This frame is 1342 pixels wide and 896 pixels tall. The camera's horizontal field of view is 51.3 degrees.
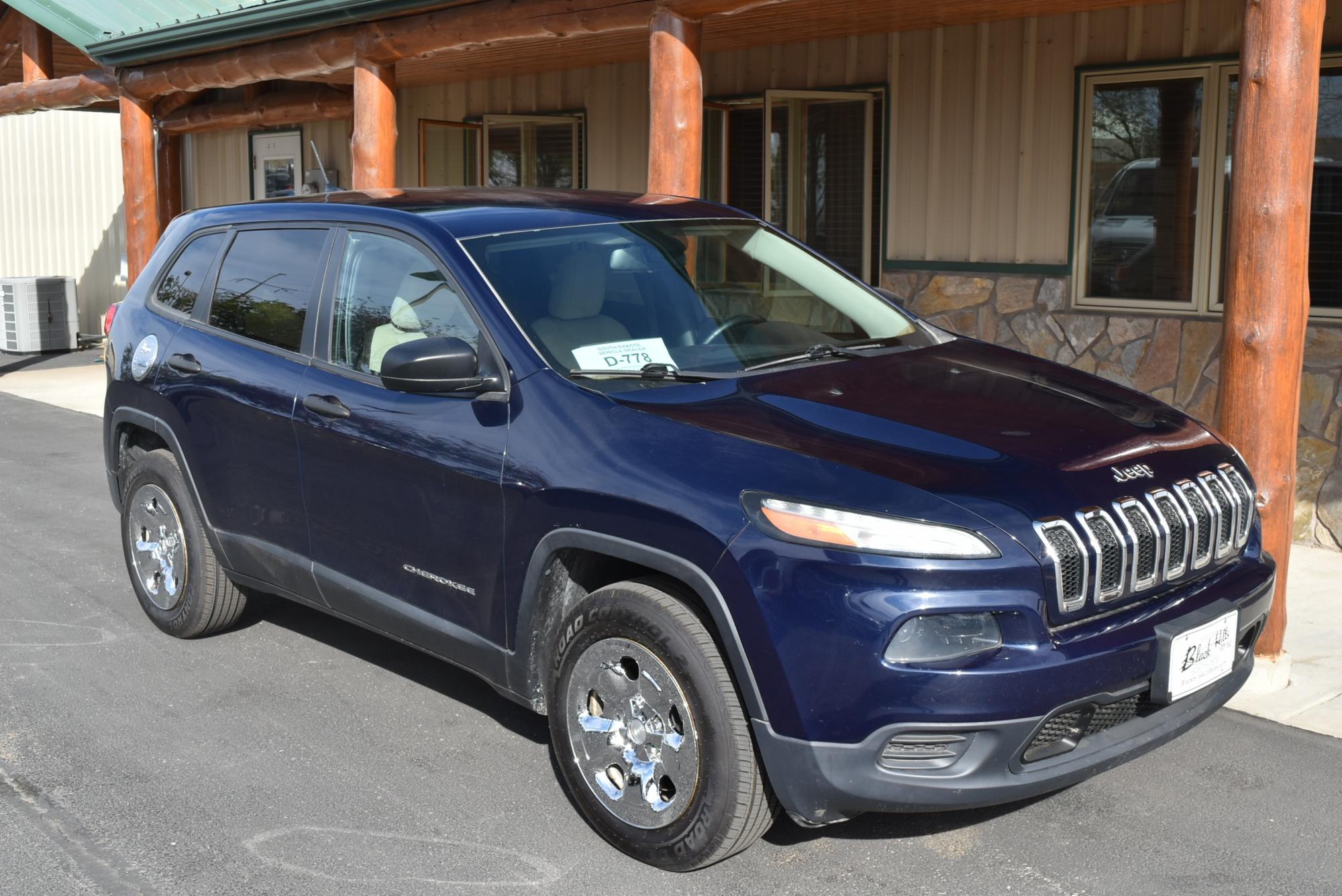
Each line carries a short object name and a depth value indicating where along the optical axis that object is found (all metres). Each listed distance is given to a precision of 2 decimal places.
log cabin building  5.07
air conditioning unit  17.62
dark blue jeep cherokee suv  3.32
